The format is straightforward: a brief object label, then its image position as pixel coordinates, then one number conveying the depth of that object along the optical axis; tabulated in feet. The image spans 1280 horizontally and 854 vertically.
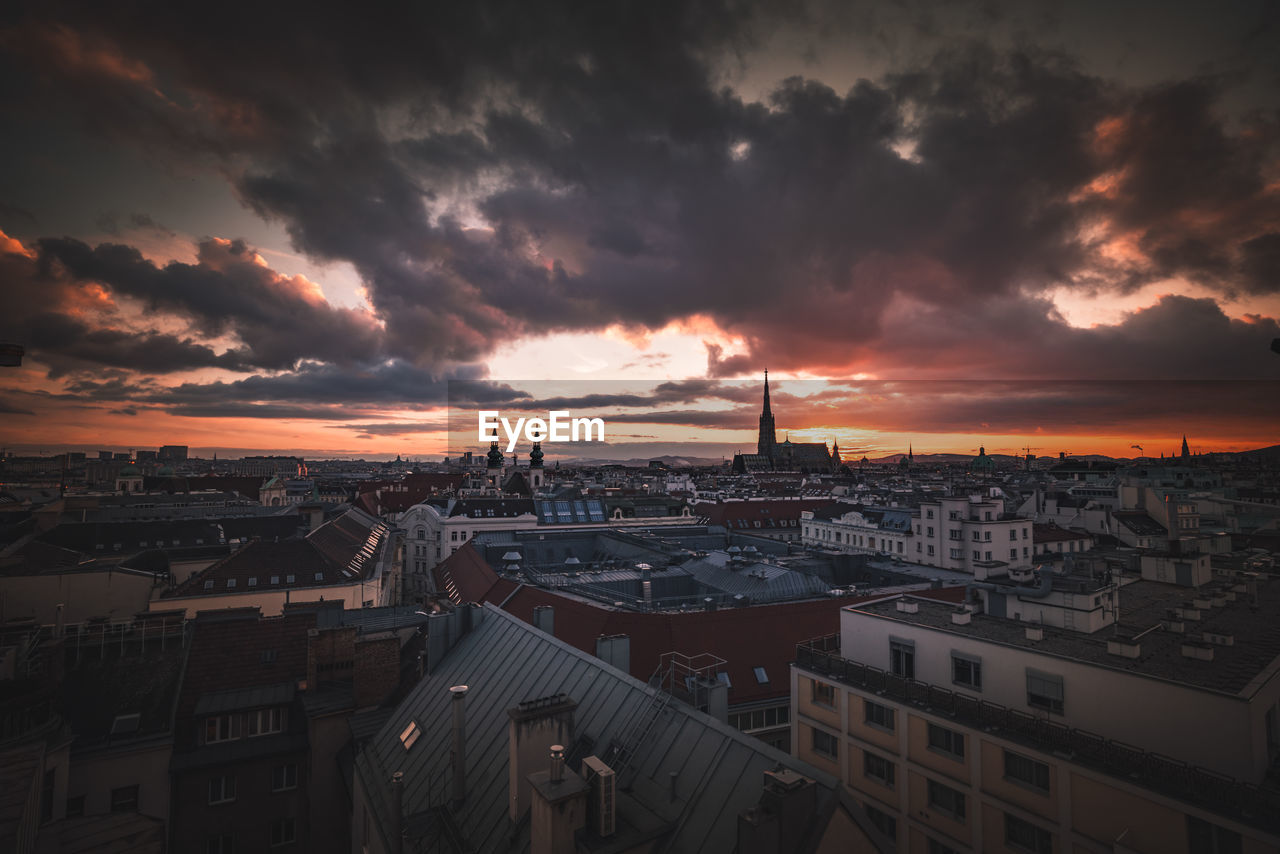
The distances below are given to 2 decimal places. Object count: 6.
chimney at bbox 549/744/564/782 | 35.14
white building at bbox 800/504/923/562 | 269.85
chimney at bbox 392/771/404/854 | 46.42
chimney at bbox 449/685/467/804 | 48.84
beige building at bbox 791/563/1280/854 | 49.47
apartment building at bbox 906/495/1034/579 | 228.84
